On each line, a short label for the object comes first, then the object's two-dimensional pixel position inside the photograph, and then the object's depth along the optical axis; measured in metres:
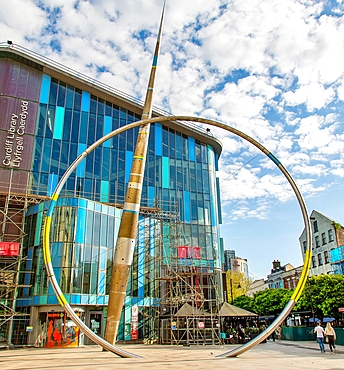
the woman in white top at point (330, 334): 21.33
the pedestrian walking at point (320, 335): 21.55
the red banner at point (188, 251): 36.23
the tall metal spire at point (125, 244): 19.14
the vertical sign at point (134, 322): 31.67
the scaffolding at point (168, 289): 28.11
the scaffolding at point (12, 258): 27.13
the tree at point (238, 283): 78.88
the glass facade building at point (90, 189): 28.77
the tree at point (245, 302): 58.82
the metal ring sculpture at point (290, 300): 14.98
